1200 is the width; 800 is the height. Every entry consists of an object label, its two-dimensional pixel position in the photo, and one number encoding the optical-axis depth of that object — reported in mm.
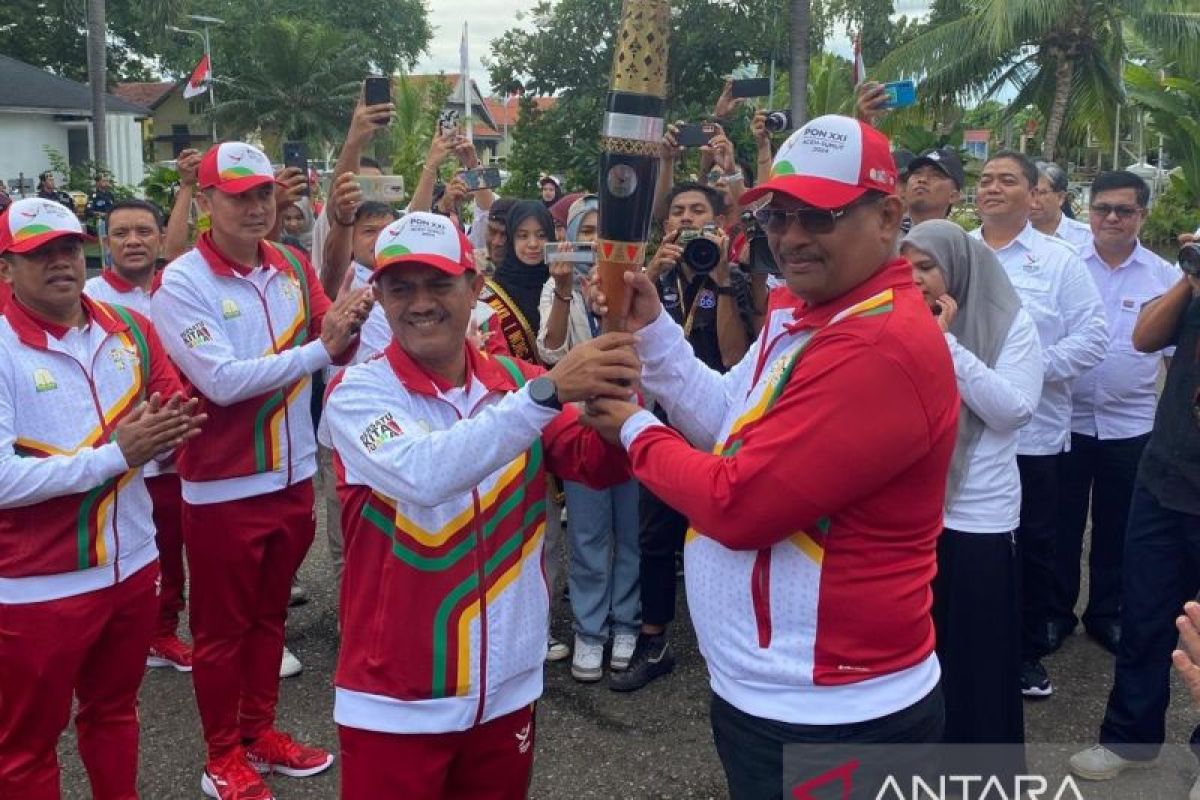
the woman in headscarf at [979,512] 3518
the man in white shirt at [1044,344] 4578
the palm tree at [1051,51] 18453
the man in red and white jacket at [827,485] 2025
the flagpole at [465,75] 10862
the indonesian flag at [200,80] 20288
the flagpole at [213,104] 33459
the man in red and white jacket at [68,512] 3064
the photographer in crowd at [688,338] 4691
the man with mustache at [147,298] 4859
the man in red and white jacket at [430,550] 2408
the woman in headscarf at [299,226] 6695
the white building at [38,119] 30766
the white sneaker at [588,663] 4816
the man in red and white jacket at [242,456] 3711
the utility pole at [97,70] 21281
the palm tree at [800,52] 13594
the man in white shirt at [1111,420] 5098
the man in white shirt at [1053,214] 6066
